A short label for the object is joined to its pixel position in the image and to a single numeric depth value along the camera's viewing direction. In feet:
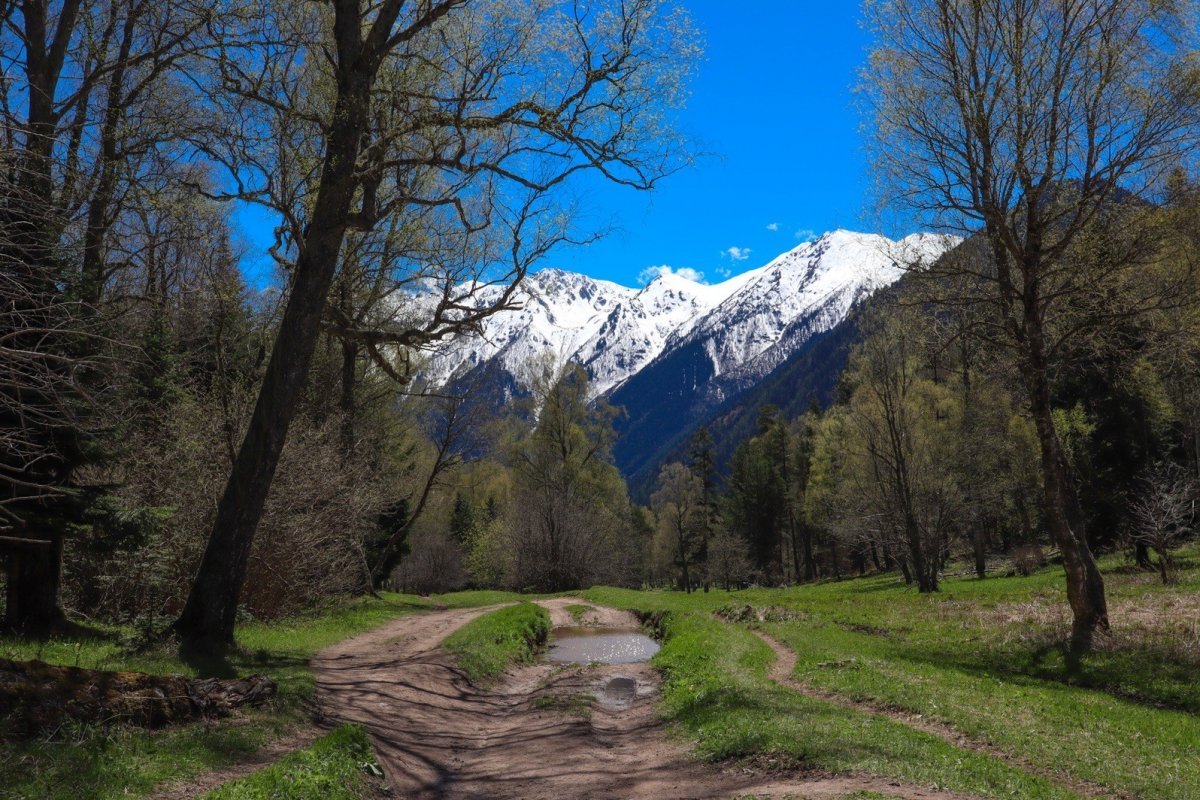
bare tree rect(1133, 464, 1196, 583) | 64.95
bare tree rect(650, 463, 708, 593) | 213.05
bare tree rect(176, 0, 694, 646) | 34.96
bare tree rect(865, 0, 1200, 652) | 42.09
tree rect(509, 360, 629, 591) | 135.54
